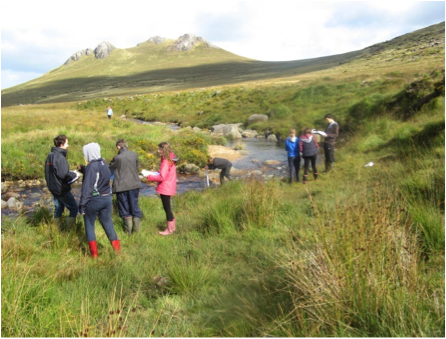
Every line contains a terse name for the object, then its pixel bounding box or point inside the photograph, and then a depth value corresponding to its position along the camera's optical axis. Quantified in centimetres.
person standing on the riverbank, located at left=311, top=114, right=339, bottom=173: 1129
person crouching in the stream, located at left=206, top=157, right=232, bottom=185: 1081
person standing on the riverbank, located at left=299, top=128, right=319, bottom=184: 1073
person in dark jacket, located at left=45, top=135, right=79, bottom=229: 640
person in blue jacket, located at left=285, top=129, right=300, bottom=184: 1088
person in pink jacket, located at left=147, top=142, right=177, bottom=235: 707
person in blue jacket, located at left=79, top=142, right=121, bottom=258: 566
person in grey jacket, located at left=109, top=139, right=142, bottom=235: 690
